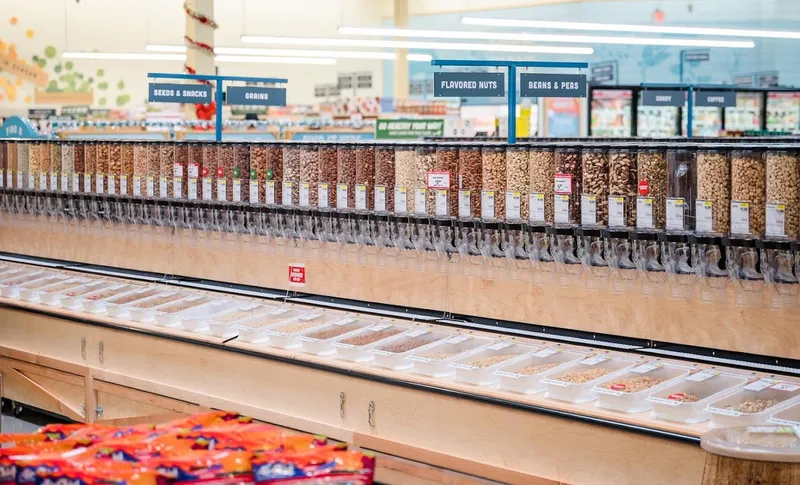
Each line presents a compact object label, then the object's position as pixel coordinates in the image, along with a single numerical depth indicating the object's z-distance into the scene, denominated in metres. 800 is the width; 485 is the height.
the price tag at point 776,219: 3.85
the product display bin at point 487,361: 4.43
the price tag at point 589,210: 4.32
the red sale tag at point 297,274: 5.84
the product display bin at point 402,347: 4.74
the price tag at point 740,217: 3.94
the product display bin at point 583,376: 4.14
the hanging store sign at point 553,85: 5.56
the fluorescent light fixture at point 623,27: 14.56
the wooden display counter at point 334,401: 3.95
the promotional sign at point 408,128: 12.73
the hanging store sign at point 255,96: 7.23
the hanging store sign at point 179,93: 7.05
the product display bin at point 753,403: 3.70
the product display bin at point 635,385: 3.97
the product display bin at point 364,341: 4.89
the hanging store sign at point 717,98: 12.31
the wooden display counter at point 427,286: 4.24
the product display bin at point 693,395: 3.82
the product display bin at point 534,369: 4.29
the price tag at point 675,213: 4.08
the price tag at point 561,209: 4.41
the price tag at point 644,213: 4.16
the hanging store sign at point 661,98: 12.25
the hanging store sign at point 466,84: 5.46
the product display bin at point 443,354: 4.59
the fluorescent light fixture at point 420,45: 16.34
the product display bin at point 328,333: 5.04
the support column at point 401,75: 21.86
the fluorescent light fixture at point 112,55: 18.09
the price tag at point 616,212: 4.23
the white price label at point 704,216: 4.02
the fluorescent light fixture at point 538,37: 15.74
